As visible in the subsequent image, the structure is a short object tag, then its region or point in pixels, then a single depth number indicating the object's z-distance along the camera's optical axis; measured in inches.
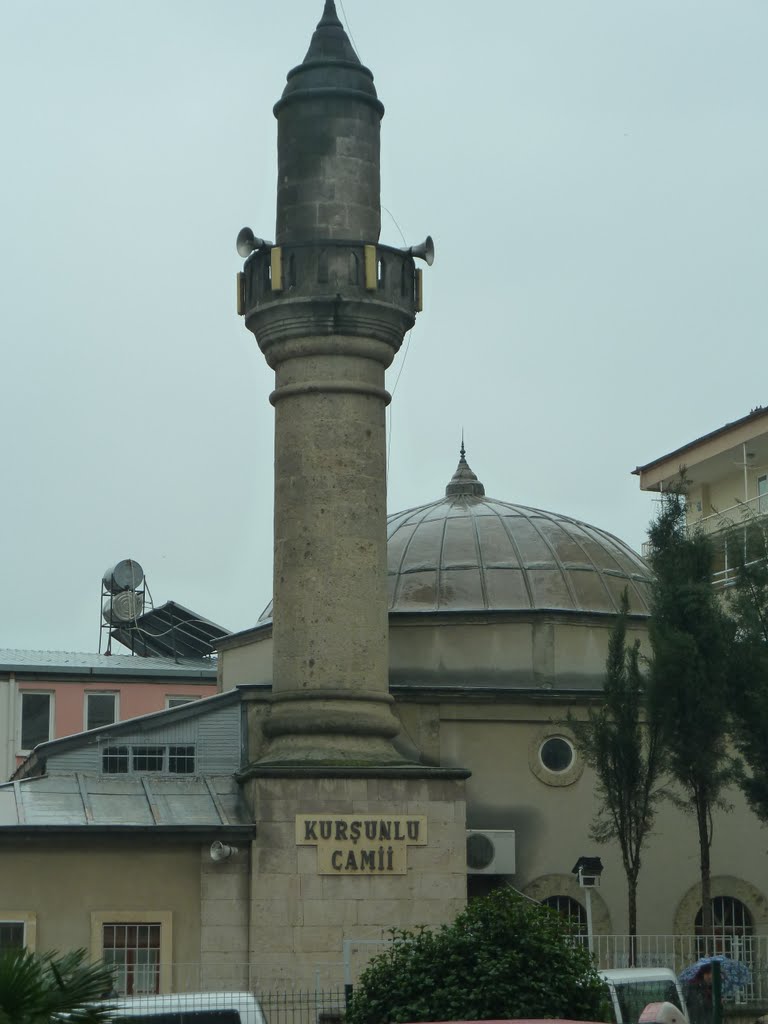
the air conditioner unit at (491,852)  1174.3
